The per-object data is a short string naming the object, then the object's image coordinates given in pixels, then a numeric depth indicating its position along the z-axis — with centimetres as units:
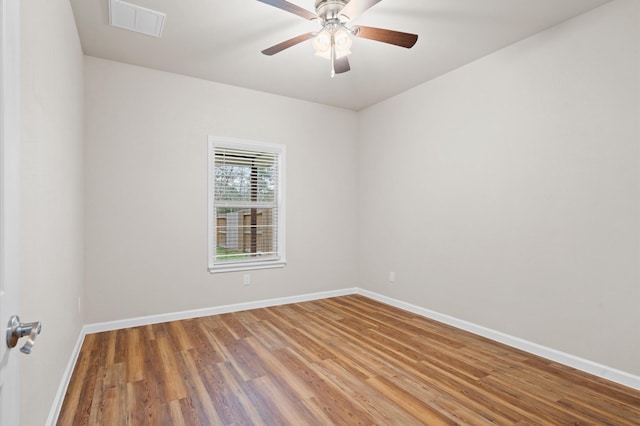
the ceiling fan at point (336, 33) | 222
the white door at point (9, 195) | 79
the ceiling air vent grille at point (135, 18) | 259
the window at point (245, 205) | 410
